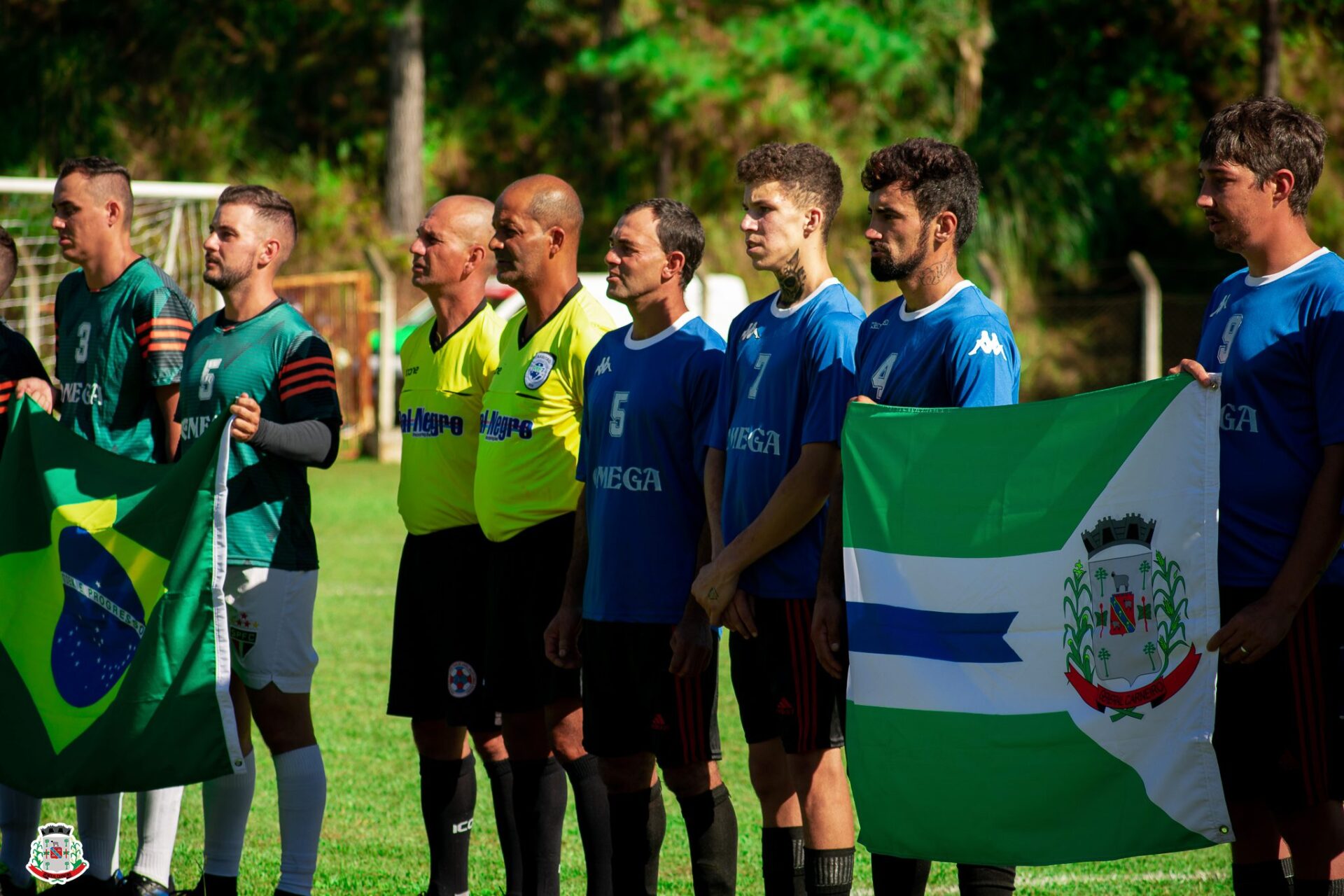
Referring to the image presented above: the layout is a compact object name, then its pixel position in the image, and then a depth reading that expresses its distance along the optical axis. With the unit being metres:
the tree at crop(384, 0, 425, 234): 53.56
